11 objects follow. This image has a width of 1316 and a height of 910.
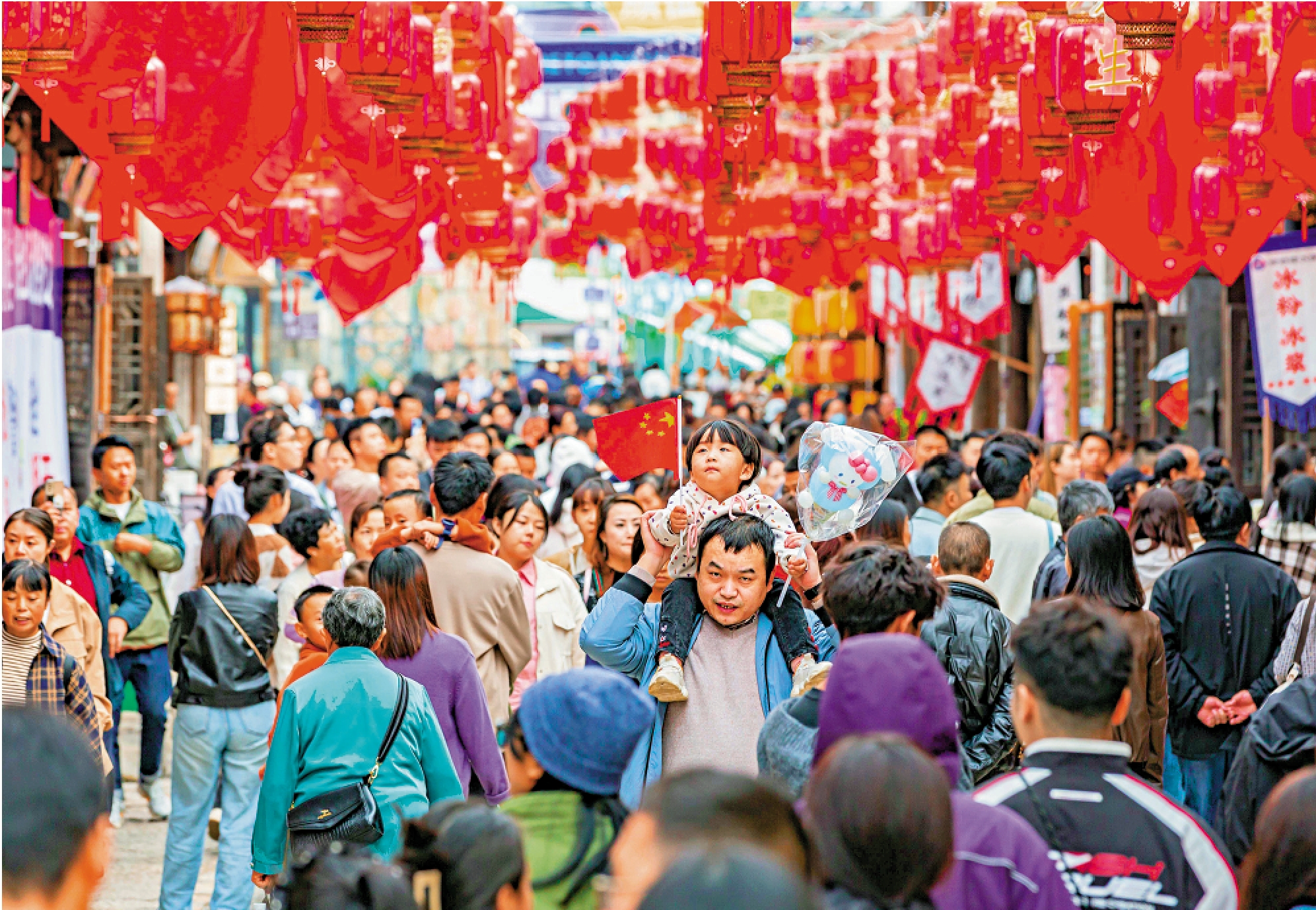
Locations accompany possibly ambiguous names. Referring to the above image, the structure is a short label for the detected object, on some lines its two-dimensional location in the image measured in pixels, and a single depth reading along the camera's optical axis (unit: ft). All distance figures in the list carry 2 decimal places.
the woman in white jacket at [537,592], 44.50
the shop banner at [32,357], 69.97
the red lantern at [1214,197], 61.52
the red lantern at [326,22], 45.19
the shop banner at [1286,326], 73.97
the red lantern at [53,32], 41.65
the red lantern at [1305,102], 50.67
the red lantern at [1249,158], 58.95
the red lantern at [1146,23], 45.73
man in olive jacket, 56.90
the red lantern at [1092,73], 52.26
